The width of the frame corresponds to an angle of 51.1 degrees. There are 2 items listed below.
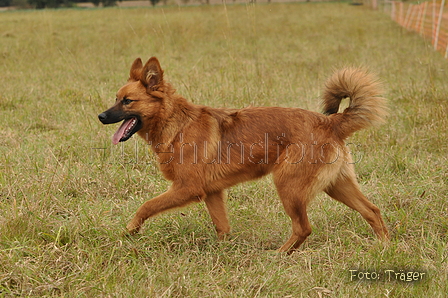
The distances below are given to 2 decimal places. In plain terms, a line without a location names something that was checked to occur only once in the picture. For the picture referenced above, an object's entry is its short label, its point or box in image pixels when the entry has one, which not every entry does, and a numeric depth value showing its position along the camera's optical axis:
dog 3.60
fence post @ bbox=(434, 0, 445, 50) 13.31
